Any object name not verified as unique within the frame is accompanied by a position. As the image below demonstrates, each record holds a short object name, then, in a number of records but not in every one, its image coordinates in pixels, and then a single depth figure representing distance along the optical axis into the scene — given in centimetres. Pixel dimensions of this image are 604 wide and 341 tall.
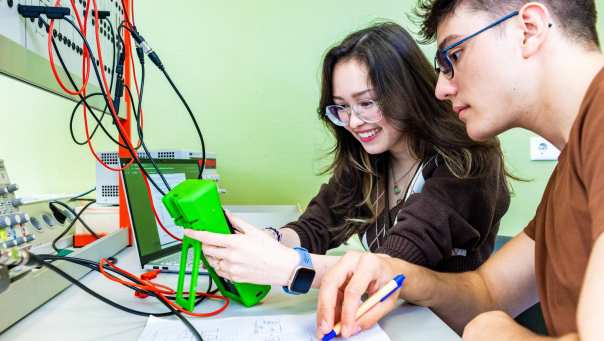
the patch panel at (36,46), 66
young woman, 89
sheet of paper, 57
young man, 53
